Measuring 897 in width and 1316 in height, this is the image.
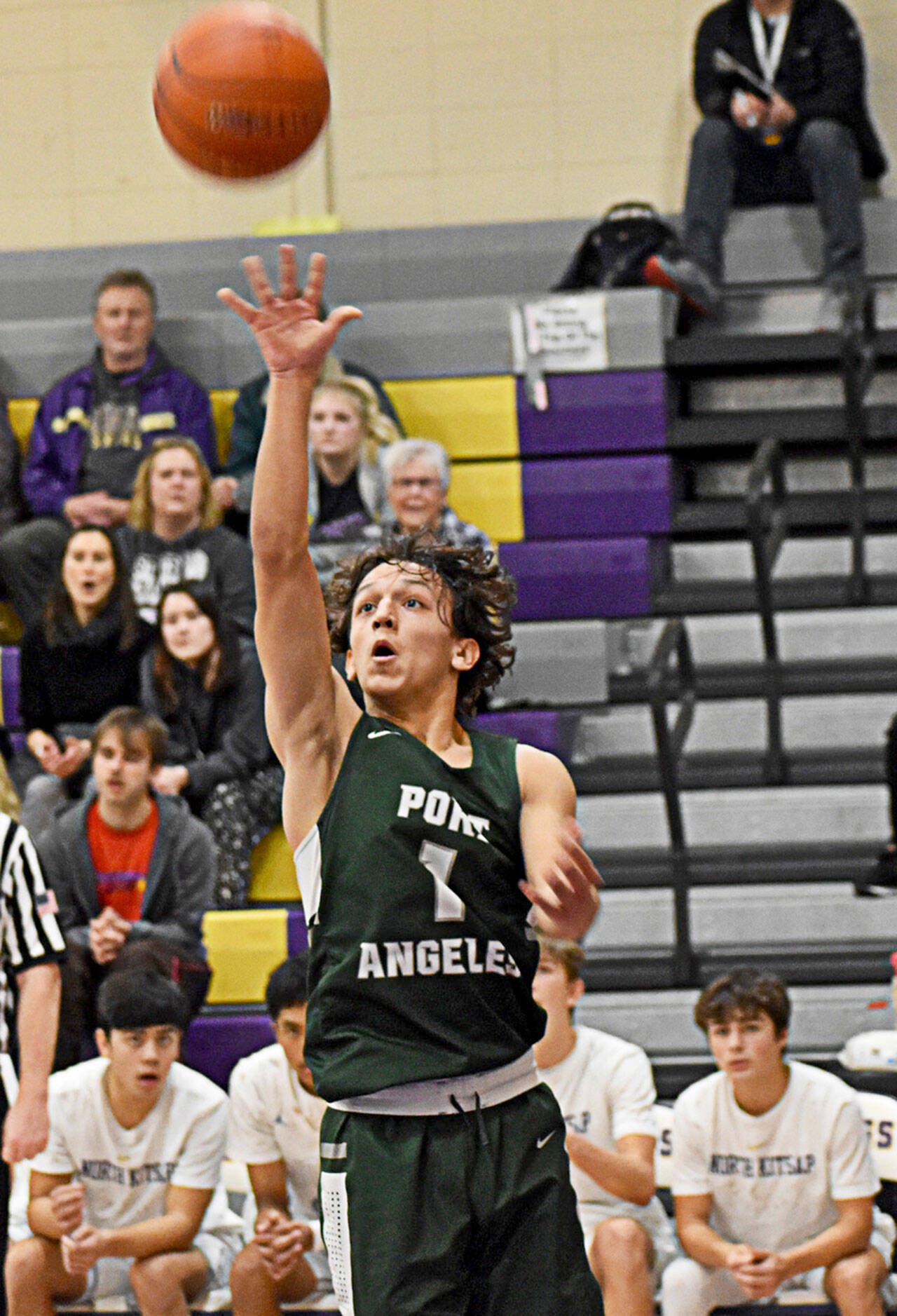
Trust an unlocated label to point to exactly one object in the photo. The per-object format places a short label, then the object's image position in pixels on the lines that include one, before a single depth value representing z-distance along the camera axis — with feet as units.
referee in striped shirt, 25.54
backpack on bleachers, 51.07
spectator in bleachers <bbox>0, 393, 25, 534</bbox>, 48.59
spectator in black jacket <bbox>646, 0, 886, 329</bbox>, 51.86
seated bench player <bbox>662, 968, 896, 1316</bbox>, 29.51
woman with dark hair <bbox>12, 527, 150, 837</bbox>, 41.96
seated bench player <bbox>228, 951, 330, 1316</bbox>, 31.24
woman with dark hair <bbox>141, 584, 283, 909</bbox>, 40.40
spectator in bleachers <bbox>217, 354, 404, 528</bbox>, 47.79
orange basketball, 24.77
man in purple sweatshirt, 48.51
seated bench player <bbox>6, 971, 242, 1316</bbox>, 30.95
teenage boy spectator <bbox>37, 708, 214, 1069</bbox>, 36.68
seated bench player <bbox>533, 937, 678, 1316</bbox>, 29.33
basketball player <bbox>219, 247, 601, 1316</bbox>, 18.05
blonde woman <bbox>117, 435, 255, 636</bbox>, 43.63
